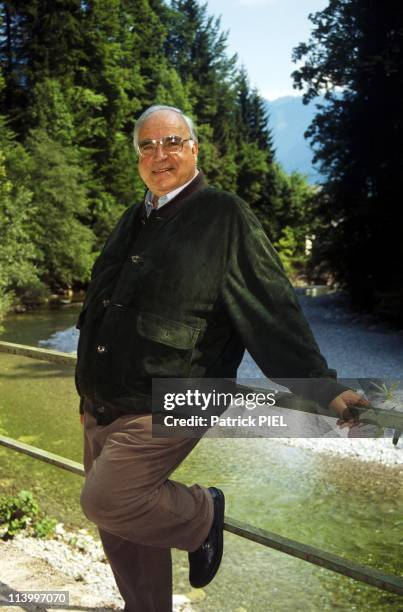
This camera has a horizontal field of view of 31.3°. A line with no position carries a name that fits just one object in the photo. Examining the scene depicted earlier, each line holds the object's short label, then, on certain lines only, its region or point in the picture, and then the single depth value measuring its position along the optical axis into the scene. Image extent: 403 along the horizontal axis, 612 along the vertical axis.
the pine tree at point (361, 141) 19.84
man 2.21
